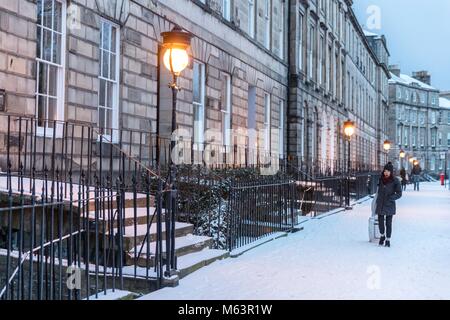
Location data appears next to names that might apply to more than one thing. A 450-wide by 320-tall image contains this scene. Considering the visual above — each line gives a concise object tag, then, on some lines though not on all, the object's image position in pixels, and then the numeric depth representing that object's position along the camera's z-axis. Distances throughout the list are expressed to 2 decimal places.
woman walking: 11.34
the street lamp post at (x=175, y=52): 8.55
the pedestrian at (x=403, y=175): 39.00
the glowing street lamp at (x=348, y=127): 24.26
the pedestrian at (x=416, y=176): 41.56
